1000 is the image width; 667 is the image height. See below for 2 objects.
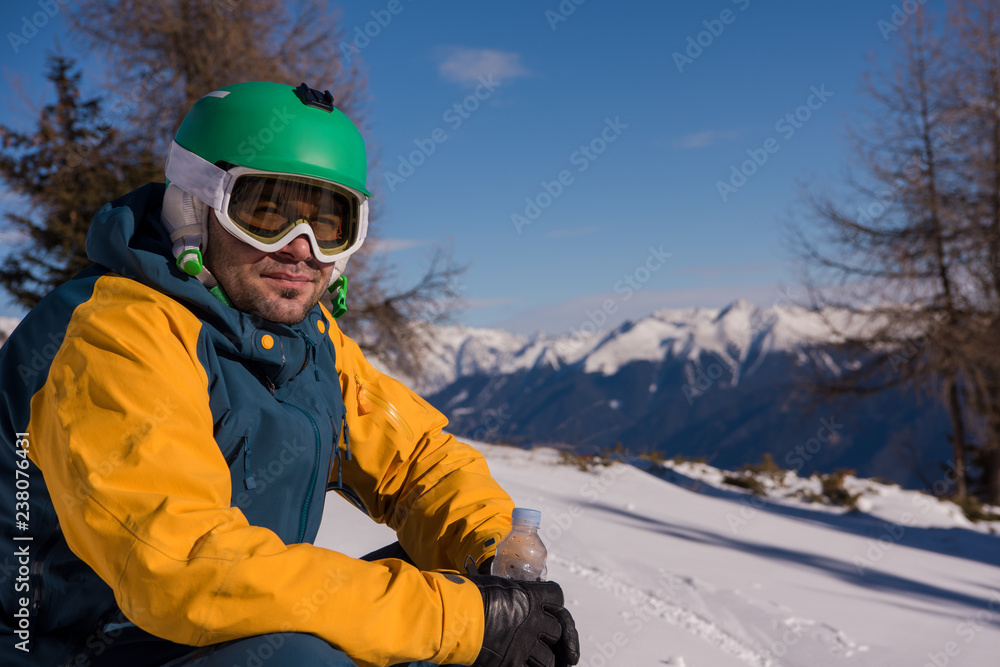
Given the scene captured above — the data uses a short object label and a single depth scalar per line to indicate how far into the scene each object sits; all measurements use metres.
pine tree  11.80
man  1.22
